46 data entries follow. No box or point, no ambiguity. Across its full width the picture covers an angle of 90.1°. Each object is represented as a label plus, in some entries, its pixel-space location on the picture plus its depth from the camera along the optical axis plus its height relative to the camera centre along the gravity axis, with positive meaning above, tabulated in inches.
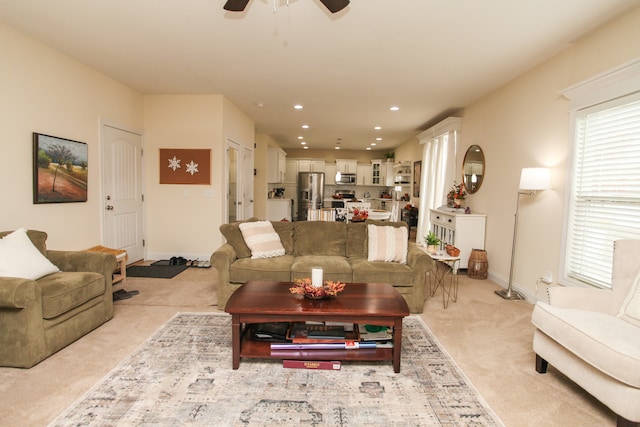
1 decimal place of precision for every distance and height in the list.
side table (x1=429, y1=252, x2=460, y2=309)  134.6 -43.2
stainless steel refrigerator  410.9 +4.4
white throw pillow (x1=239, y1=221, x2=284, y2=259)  133.1 -20.4
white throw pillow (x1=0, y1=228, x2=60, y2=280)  90.0 -22.3
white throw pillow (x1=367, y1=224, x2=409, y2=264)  132.0 -20.0
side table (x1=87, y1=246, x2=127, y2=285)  140.7 -33.4
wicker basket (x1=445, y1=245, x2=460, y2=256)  135.5 -22.5
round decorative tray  87.3 -26.7
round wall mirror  192.4 +19.1
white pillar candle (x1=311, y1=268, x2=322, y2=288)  89.9 -23.4
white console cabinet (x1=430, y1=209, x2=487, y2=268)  184.1 -19.3
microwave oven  420.5 +20.7
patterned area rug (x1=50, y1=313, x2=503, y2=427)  65.5 -46.3
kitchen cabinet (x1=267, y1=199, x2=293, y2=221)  345.4 -18.1
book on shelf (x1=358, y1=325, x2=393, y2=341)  87.7 -38.8
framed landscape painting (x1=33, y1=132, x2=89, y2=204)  126.7 +6.4
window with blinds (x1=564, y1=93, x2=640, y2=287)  99.2 +5.5
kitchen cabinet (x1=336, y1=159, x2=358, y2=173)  425.4 +37.9
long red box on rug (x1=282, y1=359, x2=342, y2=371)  82.6 -44.2
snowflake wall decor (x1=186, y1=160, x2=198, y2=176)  201.5 +14.5
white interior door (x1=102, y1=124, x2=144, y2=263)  170.3 -2.4
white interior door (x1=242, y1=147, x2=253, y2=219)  255.1 +7.0
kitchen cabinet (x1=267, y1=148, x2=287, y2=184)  351.6 +29.9
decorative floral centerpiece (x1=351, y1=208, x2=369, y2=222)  165.6 -10.8
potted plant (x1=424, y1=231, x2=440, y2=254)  140.0 -20.1
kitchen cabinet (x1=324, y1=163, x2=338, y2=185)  429.4 +26.7
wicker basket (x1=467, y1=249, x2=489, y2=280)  176.1 -36.1
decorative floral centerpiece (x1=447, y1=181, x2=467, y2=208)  202.7 +2.3
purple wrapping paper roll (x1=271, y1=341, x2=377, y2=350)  84.4 -40.3
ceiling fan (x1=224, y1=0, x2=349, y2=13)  77.5 +47.0
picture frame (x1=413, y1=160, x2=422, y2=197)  309.3 +20.4
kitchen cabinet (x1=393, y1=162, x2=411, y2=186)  346.6 +25.8
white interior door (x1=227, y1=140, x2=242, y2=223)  219.5 +4.9
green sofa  122.3 -28.8
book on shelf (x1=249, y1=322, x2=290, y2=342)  88.7 -39.4
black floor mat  170.6 -46.4
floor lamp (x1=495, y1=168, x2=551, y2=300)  130.2 +8.3
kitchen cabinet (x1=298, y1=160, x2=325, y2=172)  424.8 +37.3
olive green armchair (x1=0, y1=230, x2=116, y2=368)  81.0 -33.8
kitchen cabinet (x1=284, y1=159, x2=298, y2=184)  429.4 +27.8
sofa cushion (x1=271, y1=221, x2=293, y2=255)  146.1 -18.8
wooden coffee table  80.3 -30.6
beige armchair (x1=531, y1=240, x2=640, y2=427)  61.3 -28.4
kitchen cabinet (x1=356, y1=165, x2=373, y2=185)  427.5 +28.5
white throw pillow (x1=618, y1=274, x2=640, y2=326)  76.5 -24.7
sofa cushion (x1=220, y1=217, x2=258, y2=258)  133.0 -20.3
